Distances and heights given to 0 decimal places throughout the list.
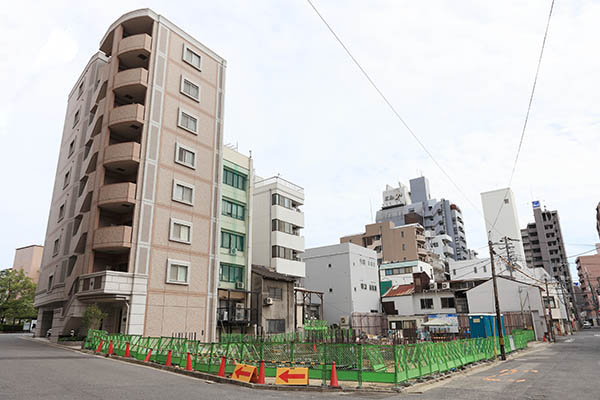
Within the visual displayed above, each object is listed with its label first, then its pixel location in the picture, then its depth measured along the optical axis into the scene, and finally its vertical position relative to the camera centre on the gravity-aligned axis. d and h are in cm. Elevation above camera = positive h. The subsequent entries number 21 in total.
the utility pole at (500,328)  2508 -90
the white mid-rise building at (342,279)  5741 +558
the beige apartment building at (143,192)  2778 +978
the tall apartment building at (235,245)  3566 +683
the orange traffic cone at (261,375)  1409 -197
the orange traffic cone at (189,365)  1661 -186
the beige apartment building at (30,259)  7325 +1171
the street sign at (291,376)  1384 -199
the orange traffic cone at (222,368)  1513 -186
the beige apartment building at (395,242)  7944 +1491
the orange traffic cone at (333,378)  1365 -206
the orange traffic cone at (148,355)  1876 -165
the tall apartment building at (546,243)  11308 +2020
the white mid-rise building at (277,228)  4294 +977
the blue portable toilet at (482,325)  3156 -85
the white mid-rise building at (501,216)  9446 +2316
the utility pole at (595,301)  10884 +307
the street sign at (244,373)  1432 -195
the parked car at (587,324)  11594 -356
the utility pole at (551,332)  4628 -219
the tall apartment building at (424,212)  10181 +2600
